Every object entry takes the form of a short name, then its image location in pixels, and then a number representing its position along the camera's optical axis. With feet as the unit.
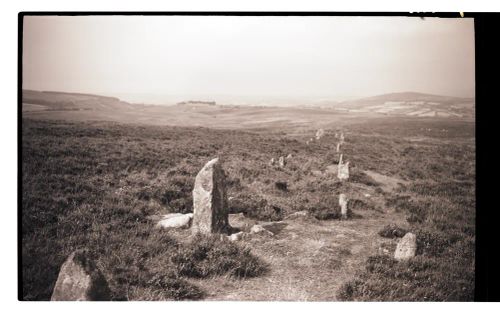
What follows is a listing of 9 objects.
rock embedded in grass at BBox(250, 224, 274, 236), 22.17
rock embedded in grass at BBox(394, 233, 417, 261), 21.38
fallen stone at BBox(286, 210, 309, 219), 22.93
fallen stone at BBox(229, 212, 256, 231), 22.62
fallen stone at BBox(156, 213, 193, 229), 22.07
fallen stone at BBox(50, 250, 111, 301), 17.65
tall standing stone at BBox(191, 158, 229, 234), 21.81
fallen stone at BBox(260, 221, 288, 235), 22.41
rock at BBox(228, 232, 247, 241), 21.70
